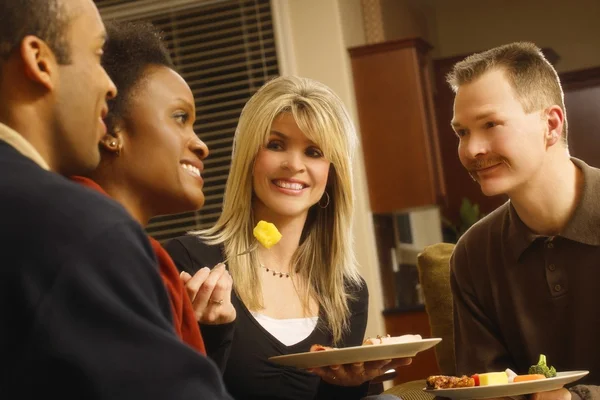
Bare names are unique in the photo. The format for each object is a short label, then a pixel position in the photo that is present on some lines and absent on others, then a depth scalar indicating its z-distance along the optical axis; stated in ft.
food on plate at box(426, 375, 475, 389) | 7.14
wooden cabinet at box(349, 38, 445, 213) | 21.62
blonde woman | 8.84
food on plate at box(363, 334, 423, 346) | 7.55
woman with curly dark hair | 5.74
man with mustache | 8.11
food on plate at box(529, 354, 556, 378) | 7.12
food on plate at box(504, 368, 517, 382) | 7.38
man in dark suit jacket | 3.24
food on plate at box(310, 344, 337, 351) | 7.77
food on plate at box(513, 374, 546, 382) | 6.99
